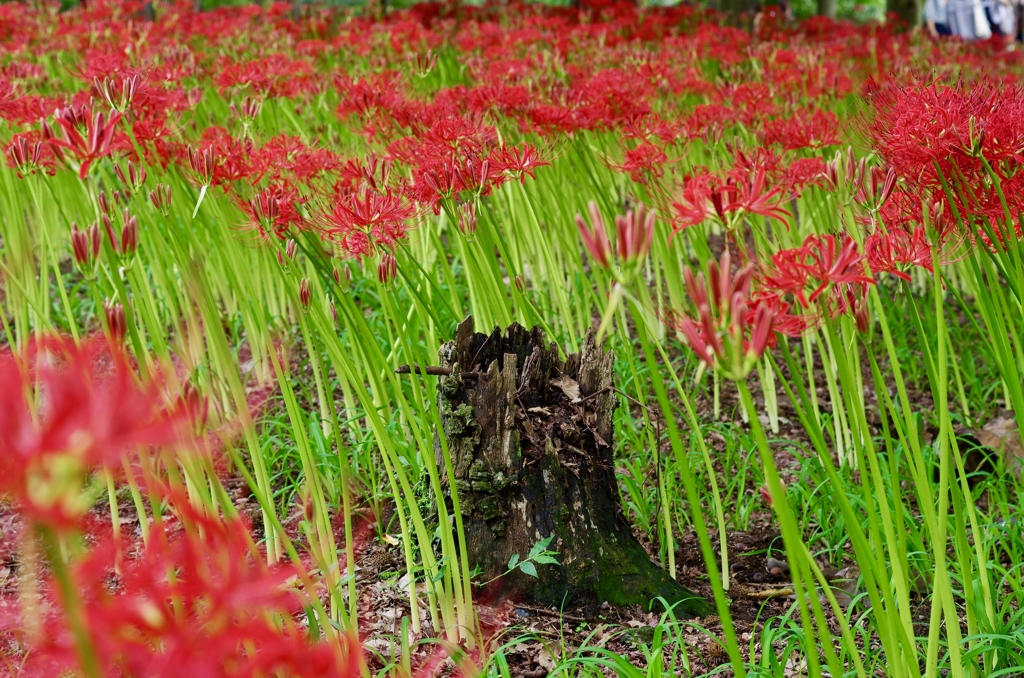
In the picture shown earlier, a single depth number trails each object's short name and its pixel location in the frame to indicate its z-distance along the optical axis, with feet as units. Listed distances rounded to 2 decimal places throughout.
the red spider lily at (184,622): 4.89
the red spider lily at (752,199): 8.66
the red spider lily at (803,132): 21.04
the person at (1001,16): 77.46
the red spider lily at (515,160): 16.02
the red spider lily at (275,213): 15.19
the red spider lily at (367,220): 14.17
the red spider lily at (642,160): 19.88
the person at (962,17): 76.69
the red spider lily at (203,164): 15.87
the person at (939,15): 73.87
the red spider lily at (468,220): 16.89
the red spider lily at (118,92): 15.21
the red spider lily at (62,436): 4.23
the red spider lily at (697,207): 8.80
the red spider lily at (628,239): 7.57
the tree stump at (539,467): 15.47
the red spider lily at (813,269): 8.65
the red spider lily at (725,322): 7.07
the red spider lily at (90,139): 10.93
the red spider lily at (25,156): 16.79
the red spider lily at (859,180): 12.50
